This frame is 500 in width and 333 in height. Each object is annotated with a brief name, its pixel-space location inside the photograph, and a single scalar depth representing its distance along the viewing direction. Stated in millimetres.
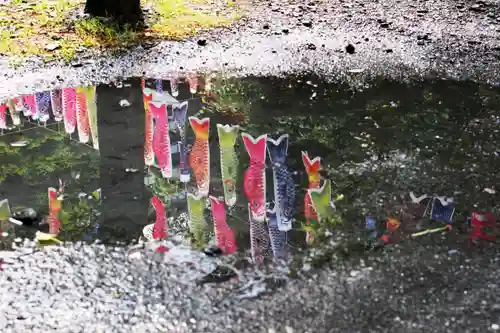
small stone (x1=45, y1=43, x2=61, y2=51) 4948
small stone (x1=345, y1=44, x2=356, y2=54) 4887
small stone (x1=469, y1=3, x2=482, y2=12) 5762
